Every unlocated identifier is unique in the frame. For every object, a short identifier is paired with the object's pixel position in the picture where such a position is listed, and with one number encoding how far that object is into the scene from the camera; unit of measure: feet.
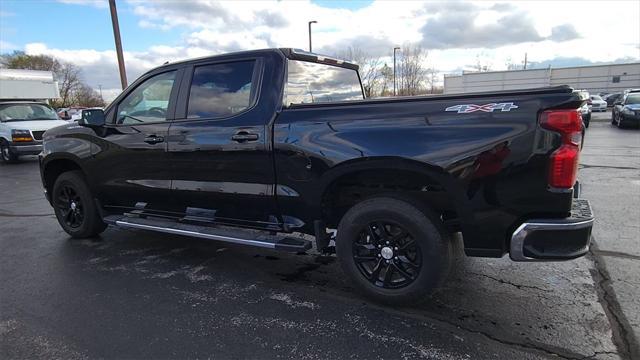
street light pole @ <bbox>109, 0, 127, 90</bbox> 45.53
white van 43.93
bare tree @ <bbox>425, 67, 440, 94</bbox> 171.05
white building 190.60
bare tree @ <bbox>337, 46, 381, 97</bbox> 143.45
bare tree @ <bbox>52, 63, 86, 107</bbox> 222.48
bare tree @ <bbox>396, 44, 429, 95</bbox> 160.66
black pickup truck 9.96
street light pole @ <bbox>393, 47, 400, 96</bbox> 149.38
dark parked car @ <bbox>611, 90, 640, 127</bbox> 64.39
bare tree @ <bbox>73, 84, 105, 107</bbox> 225.15
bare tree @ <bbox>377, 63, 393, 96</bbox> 151.23
